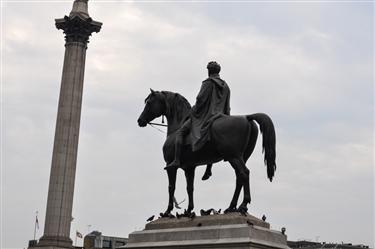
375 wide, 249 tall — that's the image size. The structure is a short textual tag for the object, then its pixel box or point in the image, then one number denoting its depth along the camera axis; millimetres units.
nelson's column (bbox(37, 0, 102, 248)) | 49250
